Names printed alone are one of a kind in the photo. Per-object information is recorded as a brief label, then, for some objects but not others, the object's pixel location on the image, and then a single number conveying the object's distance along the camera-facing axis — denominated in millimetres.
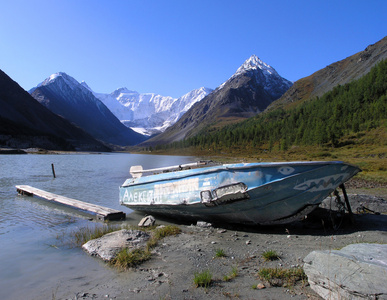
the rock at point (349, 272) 3602
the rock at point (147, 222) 10945
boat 8031
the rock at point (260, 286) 4873
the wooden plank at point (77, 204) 12416
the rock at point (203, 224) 10148
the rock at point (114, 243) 7422
